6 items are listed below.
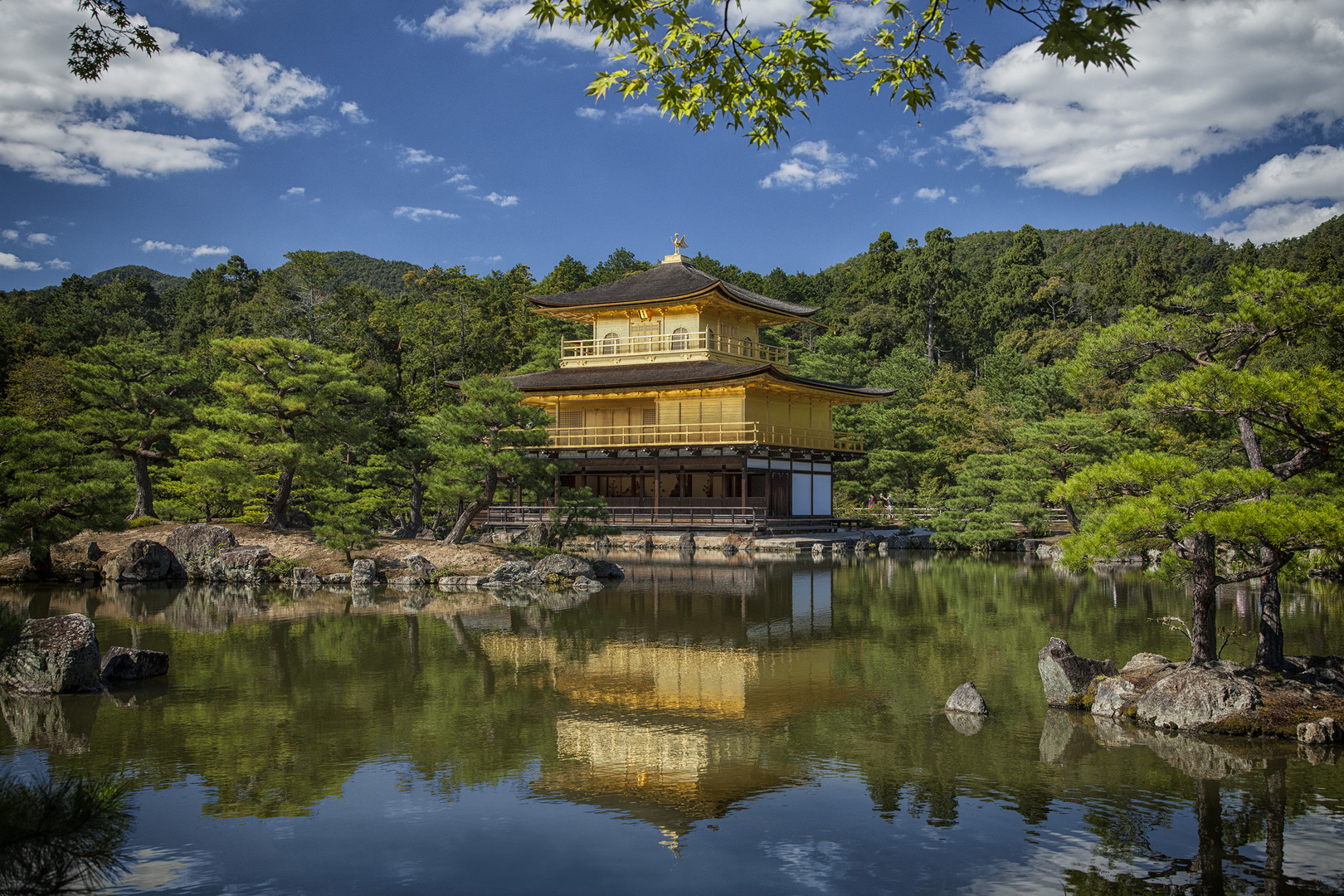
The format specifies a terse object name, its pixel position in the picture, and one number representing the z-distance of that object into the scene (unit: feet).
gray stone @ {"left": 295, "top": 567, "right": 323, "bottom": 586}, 66.59
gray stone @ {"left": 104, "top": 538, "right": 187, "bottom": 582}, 67.05
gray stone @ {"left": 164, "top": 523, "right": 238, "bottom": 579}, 69.92
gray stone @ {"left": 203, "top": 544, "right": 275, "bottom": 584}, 67.92
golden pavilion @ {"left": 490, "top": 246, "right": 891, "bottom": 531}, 105.29
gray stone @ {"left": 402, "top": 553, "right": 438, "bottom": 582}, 66.85
